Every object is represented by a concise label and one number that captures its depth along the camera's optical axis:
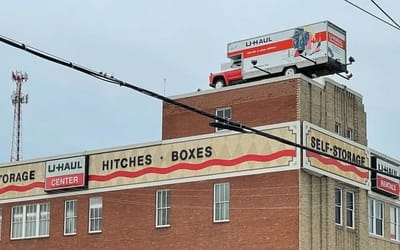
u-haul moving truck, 41.81
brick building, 38.84
